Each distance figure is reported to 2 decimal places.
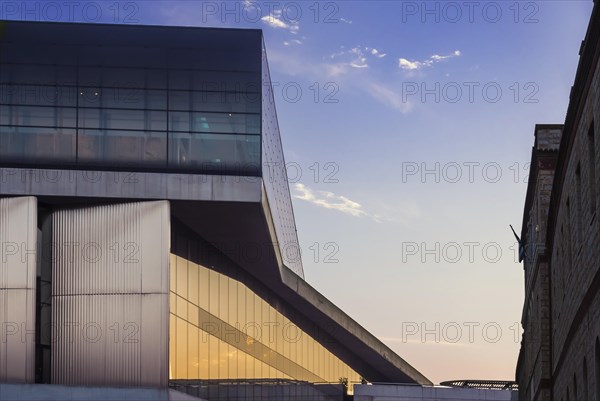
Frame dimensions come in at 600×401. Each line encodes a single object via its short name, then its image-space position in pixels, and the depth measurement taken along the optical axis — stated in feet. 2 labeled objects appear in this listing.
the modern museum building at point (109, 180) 109.09
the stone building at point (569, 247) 53.52
